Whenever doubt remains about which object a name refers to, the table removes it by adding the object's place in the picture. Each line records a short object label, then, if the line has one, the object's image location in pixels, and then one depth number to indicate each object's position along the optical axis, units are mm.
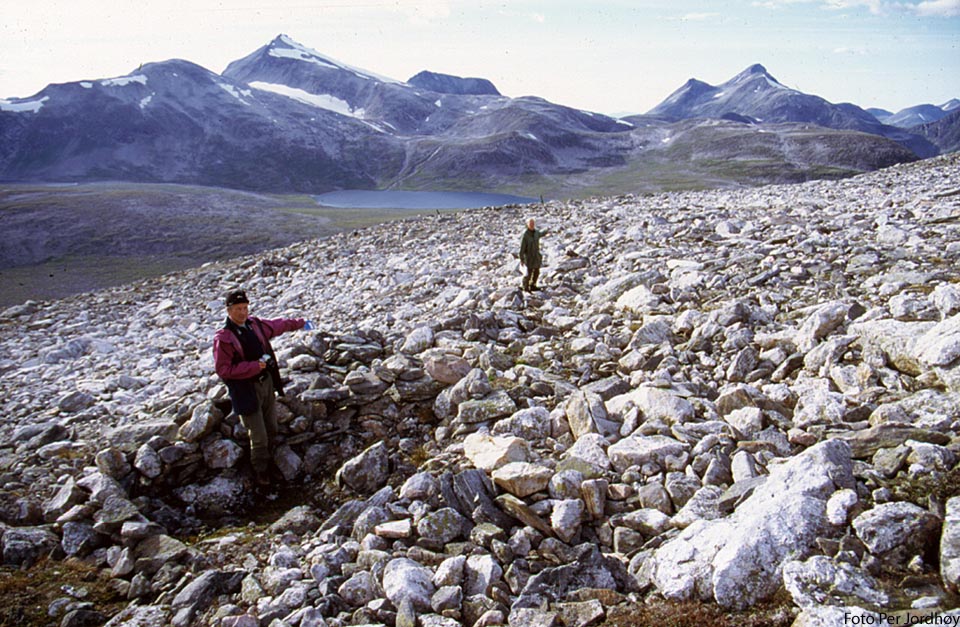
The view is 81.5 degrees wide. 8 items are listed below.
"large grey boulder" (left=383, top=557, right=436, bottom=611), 4949
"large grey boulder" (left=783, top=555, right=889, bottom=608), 3986
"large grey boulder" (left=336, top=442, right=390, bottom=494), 7680
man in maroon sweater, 7691
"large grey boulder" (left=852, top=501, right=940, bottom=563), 4277
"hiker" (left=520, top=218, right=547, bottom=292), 13250
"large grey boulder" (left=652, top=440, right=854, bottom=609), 4387
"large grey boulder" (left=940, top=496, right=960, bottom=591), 3953
